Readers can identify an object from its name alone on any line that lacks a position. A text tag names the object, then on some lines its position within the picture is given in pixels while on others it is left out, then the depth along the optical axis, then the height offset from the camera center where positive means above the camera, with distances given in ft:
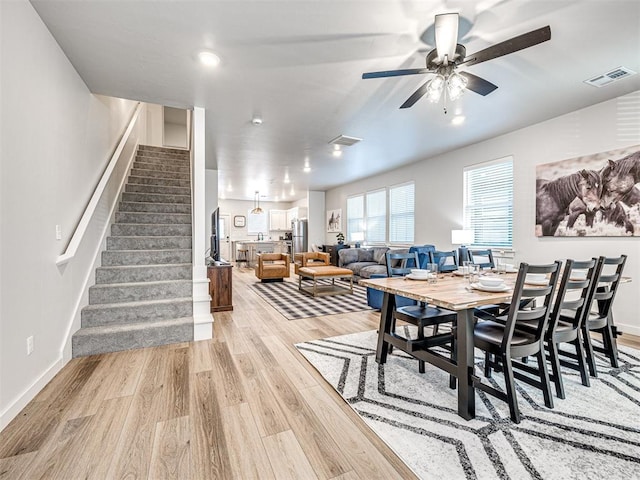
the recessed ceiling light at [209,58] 8.13 +5.00
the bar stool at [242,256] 35.94 -2.63
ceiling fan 5.79 +3.80
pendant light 34.94 +4.31
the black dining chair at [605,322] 7.55 -2.33
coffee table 17.65 -2.53
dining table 5.98 -1.40
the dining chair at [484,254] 11.00 -0.77
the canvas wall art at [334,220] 31.20 +1.55
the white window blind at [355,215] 27.73 +1.87
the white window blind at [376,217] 24.81 +1.58
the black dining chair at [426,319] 7.57 -2.29
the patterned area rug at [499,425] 4.78 -3.73
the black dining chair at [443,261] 11.22 -1.11
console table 14.08 -2.56
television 17.01 -0.21
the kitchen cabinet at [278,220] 40.60 +2.00
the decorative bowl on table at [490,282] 6.88 -1.12
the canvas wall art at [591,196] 10.70 +1.57
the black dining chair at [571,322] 6.53 -2.13
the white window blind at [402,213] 21.58 +1.67
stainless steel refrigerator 33.88 -0.28
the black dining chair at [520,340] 5.85 -2.28
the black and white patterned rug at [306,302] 14.23 -3.69
